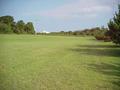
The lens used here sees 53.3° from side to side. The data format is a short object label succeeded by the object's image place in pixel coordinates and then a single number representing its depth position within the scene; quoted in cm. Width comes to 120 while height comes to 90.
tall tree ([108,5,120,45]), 1269
